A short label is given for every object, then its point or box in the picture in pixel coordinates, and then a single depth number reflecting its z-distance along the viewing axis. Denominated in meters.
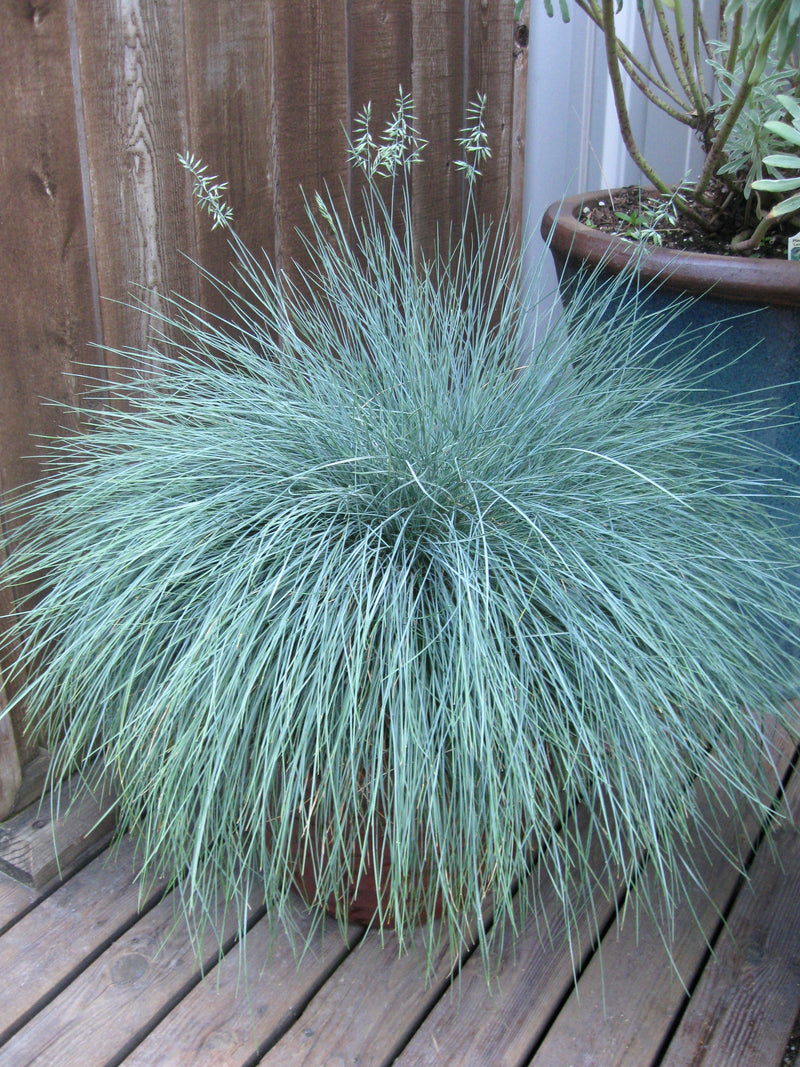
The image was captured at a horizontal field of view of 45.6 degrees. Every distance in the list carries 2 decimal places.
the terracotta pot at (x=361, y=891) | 1.21
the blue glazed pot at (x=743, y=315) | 1.54
